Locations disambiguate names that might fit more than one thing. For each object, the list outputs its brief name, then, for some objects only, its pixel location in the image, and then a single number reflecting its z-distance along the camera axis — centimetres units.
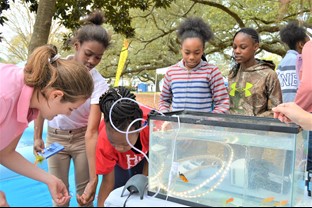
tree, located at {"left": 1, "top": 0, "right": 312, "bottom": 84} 422
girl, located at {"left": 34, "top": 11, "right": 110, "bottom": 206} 163
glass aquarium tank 80
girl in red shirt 114
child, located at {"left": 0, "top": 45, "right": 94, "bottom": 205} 94
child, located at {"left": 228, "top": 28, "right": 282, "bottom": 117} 176
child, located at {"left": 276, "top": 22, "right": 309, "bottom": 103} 224
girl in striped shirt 174
